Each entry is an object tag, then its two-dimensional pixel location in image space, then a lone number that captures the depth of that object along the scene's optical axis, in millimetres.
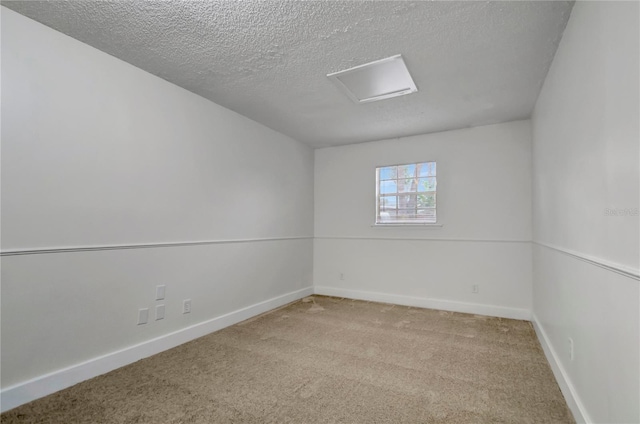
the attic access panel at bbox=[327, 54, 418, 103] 2432
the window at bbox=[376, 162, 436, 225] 4238
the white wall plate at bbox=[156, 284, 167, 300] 2652
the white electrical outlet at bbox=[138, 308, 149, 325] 2513
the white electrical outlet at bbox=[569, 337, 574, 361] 1837
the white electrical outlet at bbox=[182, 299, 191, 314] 2875
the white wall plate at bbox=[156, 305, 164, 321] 2645
